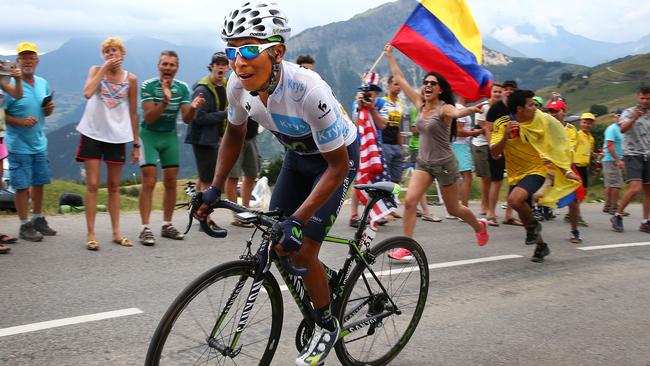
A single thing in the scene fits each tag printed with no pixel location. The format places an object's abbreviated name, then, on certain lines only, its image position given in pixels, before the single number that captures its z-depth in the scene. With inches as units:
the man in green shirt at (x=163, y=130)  269.6
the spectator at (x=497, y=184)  383.6
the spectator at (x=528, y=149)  283.1
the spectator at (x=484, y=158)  379.2
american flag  326.3
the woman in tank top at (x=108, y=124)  249.3
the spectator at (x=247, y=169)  320.2
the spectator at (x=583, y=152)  424.2
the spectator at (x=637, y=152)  385.7
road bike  107.5
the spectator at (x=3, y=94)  247.1
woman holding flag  266.5
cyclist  111.4
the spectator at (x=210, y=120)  297.7
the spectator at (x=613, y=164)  446.3
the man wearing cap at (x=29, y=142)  256.5
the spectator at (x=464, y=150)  384.5
